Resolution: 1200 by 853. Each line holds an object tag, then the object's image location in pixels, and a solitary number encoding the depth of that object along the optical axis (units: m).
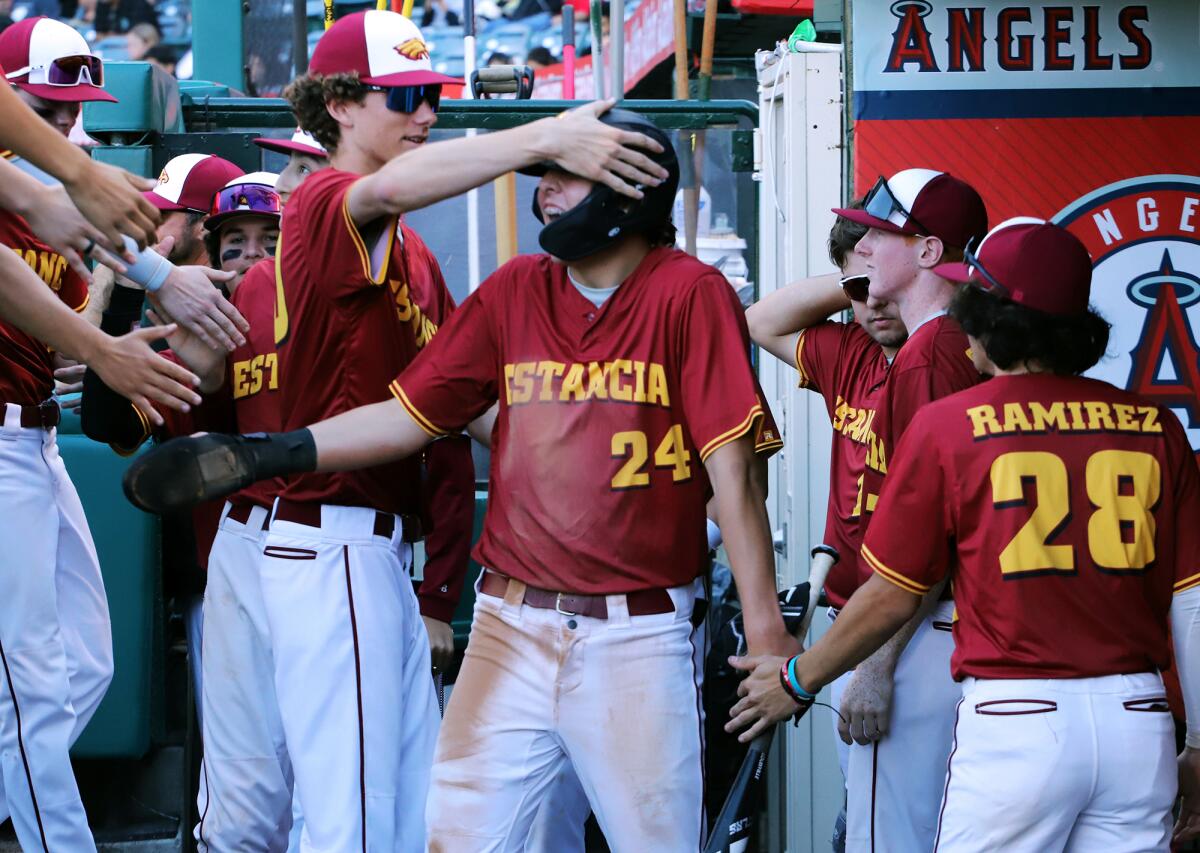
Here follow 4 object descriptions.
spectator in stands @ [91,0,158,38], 51.34
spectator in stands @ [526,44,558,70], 45.75
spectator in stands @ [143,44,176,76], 50.25
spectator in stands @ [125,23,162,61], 50.69
